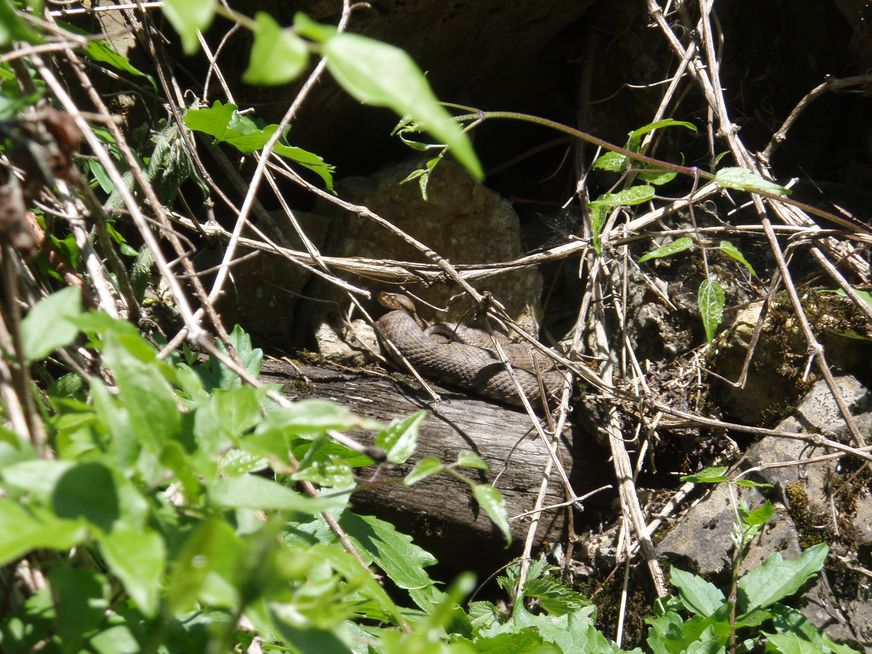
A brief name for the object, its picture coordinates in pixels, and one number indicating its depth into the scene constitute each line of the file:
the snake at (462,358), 8.96
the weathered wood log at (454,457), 7.63
